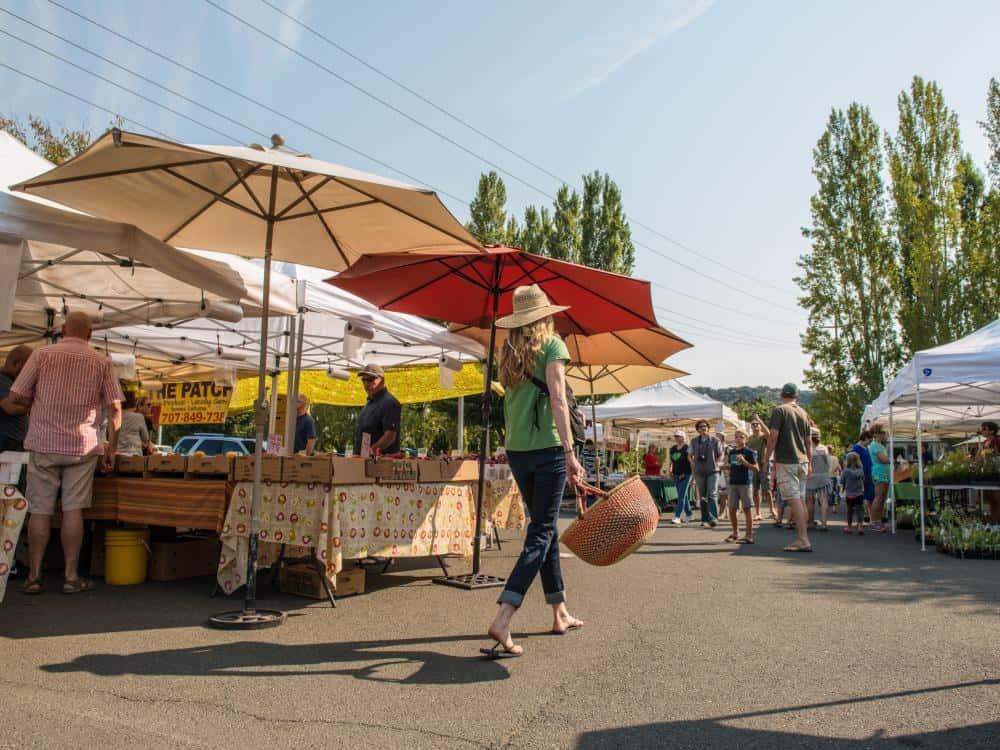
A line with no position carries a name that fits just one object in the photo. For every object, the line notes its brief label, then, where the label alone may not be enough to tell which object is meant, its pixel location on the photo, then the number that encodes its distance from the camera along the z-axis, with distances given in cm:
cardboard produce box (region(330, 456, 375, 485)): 559
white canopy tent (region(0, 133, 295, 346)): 558
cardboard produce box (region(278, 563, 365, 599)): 605
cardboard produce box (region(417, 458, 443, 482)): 643
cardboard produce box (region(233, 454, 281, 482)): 590
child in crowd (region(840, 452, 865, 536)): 1419
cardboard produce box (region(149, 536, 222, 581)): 672
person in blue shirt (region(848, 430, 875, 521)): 1560
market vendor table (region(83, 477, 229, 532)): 602
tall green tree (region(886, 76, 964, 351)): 2497
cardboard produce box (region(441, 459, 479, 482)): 673
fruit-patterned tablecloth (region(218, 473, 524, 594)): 559
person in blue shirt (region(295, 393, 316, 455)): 1052
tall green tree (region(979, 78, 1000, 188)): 2192
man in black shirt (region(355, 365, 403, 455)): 706
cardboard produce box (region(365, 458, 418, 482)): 595
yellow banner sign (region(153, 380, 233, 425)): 1553
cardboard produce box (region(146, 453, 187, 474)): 638
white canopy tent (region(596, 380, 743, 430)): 2000
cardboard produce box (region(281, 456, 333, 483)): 558
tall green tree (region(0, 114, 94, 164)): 2262
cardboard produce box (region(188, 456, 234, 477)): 606
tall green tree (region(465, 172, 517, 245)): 3634
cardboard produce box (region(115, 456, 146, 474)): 661
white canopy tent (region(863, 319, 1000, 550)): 1004
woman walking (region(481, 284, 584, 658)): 441
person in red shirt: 2017
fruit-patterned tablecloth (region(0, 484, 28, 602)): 477
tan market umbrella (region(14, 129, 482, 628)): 484
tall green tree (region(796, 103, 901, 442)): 2775
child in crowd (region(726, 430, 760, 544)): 1127
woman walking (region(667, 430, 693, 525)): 1642
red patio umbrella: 680
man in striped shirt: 586
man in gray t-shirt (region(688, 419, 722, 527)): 1443
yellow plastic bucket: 646
